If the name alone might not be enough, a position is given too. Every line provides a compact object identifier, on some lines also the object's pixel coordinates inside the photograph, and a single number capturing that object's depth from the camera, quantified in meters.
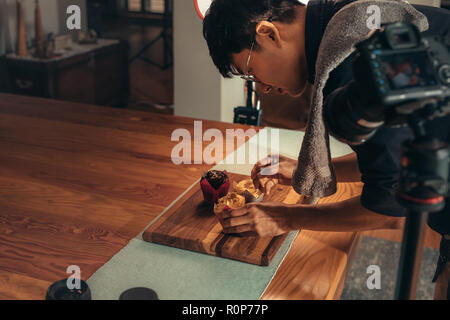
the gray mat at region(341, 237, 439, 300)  2.25
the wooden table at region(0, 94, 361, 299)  1.07
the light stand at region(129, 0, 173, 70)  6.39
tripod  0.59
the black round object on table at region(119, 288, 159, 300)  0.95
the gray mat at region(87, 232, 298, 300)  0.99
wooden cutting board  1.10
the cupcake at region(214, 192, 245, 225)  1.22
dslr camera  0.59
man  1.01
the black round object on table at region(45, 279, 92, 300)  0.94
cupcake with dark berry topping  1.29
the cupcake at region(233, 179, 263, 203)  1.28
